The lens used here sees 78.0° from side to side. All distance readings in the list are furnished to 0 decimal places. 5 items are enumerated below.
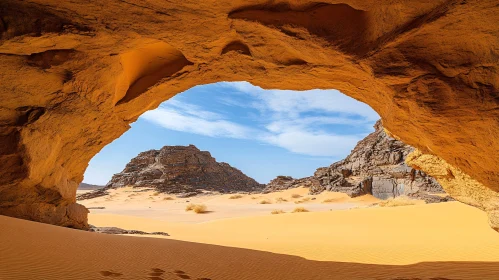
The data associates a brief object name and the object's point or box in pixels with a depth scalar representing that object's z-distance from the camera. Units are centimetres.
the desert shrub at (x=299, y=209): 2382
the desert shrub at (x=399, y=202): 2296
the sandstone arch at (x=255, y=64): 463
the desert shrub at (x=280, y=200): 3795
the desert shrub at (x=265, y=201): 3653
